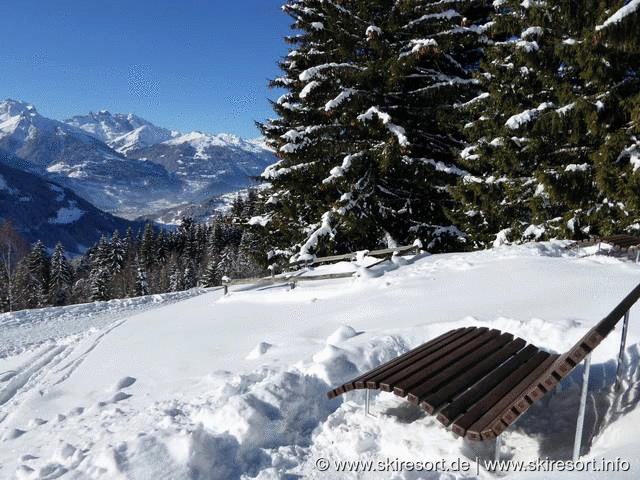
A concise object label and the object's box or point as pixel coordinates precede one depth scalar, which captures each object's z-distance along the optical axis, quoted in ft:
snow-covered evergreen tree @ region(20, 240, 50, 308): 178.09
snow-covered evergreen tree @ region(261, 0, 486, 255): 47.65
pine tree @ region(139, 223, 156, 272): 236.43
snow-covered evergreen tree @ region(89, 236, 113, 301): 182.70
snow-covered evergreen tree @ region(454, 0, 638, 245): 35.78
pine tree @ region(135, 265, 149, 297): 191.31
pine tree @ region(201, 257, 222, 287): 191.31
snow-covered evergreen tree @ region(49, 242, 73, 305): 200.95
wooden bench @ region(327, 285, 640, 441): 10.43
